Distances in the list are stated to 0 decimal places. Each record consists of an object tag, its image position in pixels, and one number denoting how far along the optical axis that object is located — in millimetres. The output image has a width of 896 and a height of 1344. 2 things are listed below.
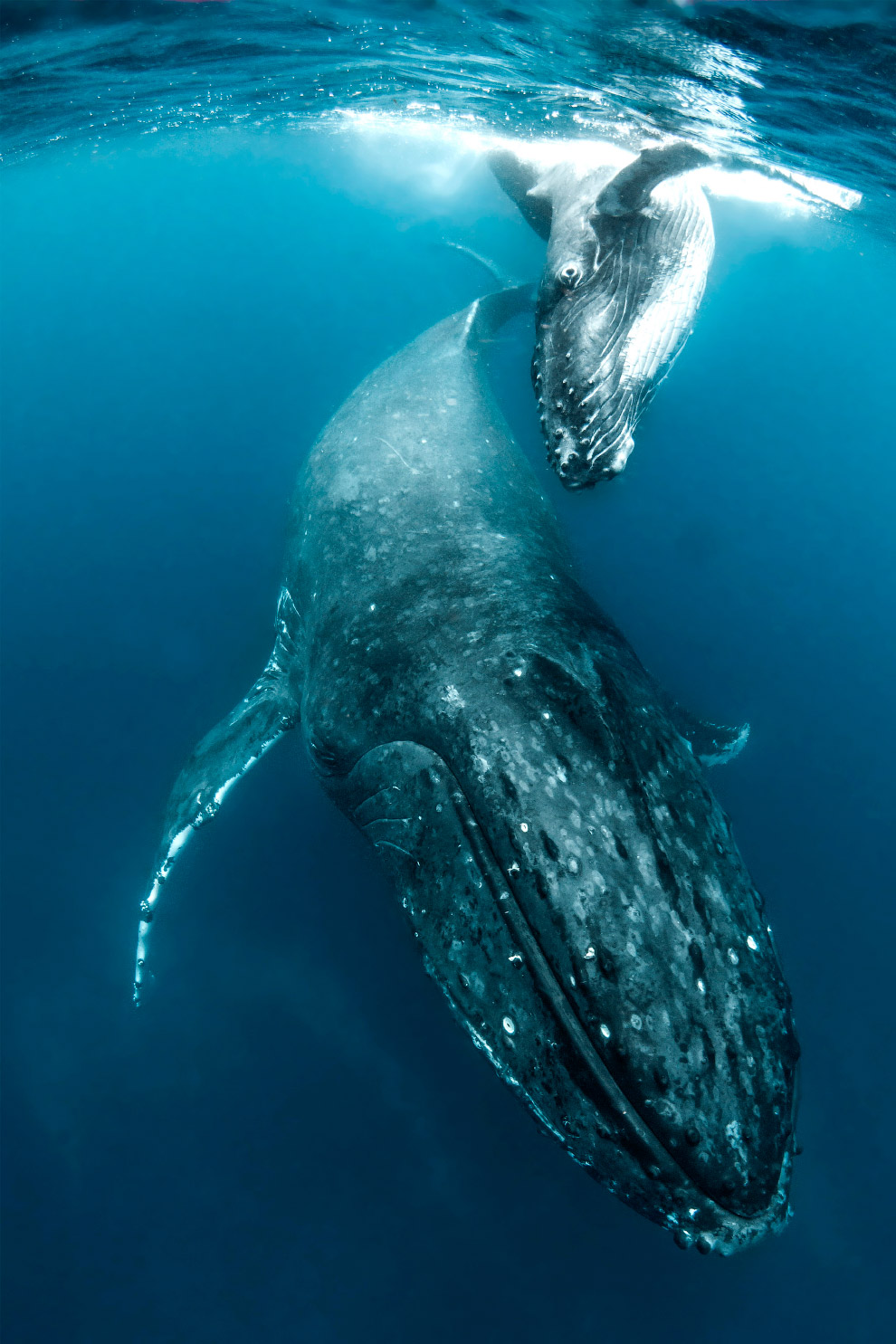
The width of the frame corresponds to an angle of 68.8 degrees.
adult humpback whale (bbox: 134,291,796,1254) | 3051
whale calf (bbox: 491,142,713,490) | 5172
